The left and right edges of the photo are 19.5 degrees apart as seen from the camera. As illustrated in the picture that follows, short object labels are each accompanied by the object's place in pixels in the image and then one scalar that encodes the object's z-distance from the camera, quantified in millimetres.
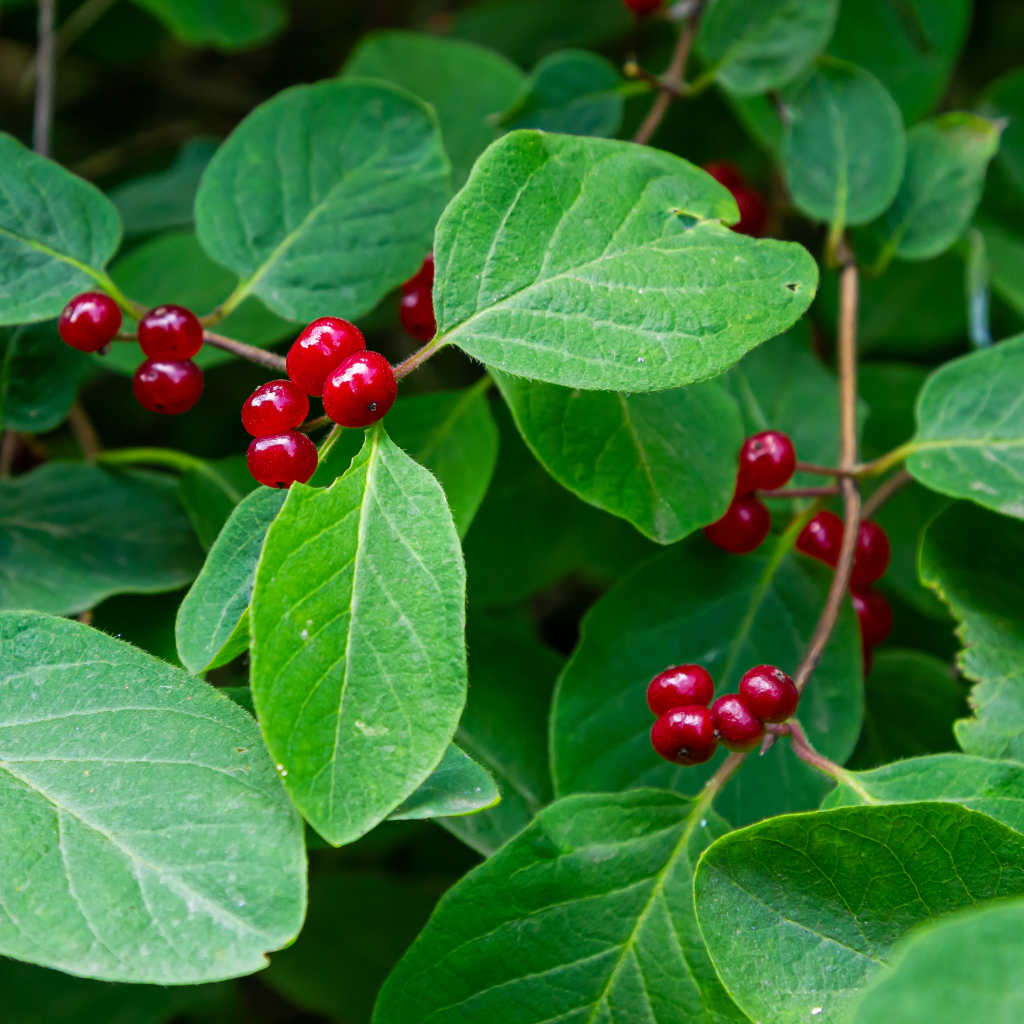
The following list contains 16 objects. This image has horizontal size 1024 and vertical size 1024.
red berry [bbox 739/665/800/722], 332
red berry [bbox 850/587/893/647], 374
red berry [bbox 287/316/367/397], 326
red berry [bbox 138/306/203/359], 349
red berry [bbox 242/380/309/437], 326
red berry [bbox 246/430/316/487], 323
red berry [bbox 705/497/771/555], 365
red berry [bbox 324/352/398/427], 320
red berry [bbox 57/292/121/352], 350
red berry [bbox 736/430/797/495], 358
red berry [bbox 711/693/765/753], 331
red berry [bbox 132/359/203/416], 349
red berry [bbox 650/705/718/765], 332
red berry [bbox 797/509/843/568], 369
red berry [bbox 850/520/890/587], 369
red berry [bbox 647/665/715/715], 340
